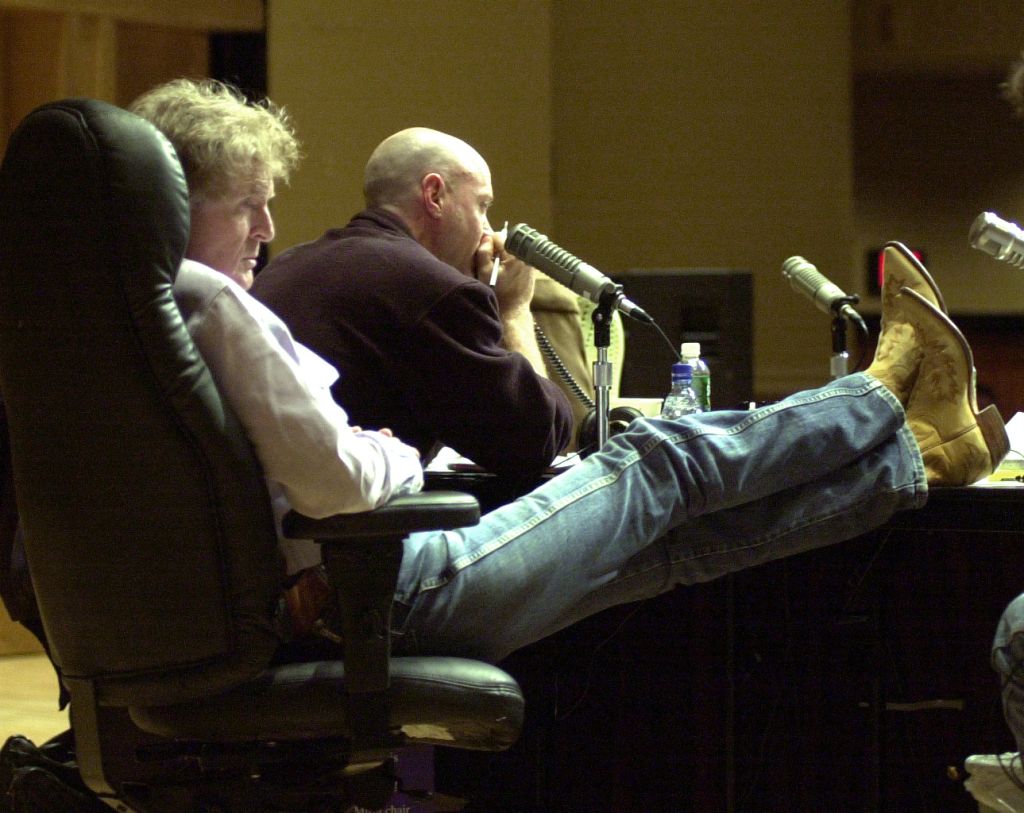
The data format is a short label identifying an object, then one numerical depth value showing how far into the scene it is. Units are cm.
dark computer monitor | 739
